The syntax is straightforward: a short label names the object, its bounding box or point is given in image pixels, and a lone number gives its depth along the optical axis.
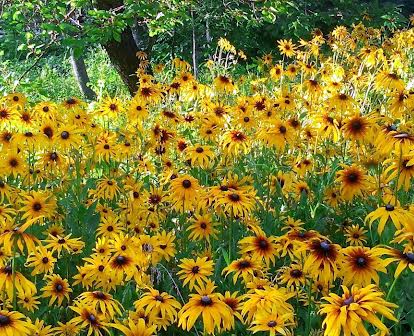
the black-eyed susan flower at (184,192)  2.27
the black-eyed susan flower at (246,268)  1.86
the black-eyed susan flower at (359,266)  1.60
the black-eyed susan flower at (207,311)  1.49
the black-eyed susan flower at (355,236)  2.55
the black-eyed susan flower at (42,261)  2.01
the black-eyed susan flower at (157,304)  1.66
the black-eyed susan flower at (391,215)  1.74
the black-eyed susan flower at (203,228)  2.36
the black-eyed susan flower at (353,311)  1.27
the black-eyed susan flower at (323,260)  1.58
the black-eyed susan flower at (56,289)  2.02
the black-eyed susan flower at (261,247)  1.98
